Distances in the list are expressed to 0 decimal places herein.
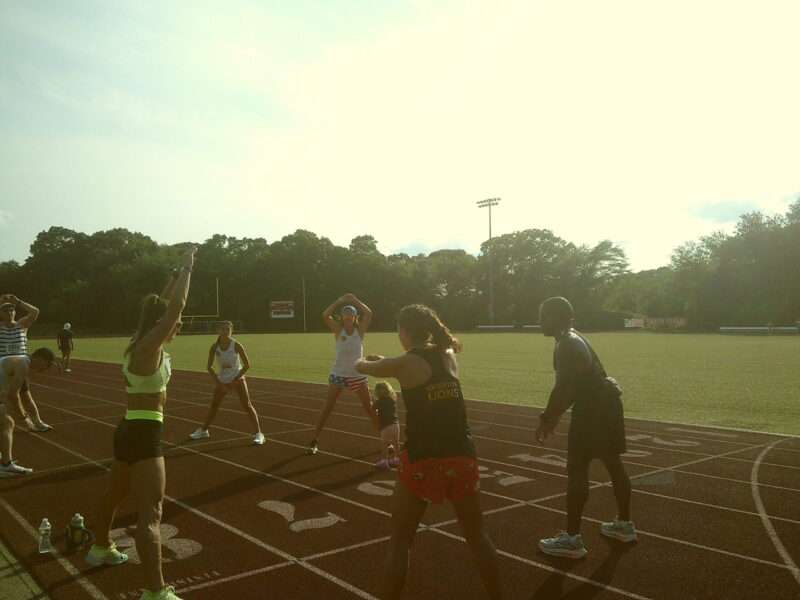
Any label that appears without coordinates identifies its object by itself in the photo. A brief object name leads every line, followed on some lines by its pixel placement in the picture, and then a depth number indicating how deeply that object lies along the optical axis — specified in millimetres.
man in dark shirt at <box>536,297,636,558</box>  5121
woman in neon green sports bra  4074
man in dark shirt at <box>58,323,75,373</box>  24281
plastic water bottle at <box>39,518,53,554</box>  5325
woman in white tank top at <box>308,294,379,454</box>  8750
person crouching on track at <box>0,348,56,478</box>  7879
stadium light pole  82431
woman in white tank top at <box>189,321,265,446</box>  9984
